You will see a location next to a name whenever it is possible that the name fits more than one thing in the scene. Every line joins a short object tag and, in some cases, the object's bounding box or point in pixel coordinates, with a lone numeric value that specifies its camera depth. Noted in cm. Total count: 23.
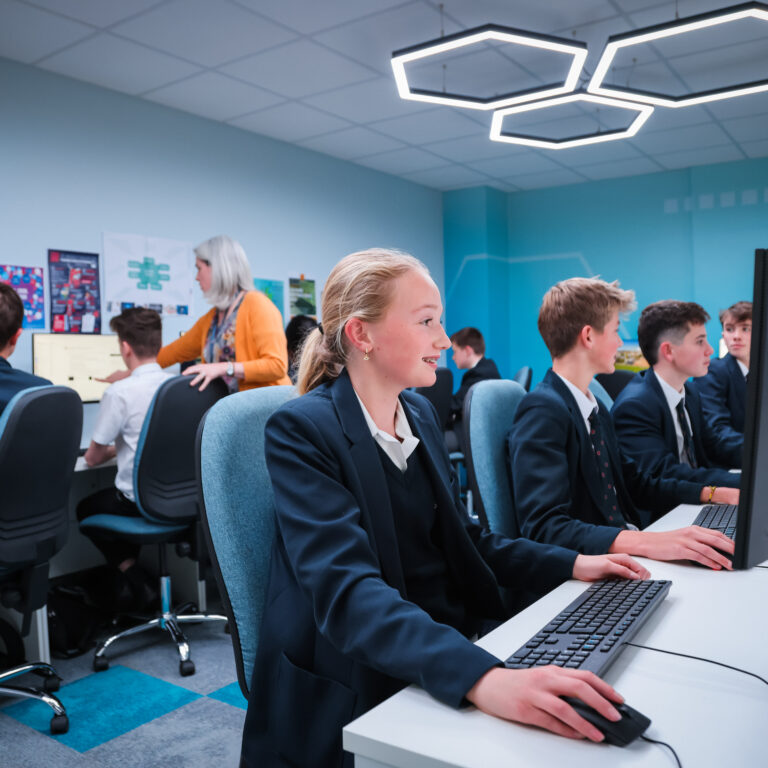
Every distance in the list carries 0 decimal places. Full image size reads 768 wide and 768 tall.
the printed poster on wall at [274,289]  503
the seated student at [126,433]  275
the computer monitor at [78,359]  332
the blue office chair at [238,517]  107
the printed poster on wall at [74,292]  383
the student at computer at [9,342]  229
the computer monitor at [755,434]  75
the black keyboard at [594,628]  82
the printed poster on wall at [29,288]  363
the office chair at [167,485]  250
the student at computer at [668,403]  200
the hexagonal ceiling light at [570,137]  383
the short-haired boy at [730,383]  288
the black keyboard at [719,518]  144
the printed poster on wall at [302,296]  527
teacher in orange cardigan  270
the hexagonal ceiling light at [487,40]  298
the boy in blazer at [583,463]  132
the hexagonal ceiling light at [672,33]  284
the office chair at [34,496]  206
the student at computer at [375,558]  79
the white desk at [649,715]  65
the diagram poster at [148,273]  410
